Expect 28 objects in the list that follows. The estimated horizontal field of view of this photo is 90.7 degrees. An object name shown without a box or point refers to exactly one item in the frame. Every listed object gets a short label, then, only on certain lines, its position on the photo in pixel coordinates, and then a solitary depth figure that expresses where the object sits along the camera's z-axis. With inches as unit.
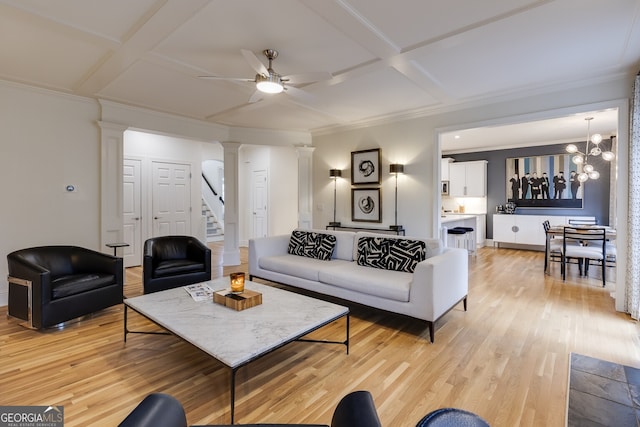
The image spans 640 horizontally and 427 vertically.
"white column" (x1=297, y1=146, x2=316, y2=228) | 253.6
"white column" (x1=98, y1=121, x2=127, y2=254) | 174.7
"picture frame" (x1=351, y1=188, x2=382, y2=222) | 220.8
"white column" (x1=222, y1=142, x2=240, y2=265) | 231.6
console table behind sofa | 207.8
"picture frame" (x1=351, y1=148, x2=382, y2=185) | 218.5
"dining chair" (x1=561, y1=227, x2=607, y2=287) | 179.6
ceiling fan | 108.8
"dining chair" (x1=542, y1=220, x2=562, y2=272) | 203.0
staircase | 363.6
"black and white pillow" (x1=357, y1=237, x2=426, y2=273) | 133.3
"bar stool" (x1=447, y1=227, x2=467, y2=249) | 257.6
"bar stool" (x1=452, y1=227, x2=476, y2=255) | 277.1
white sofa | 110.2
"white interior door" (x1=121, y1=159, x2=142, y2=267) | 225.9
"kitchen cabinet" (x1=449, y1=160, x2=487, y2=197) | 321.7
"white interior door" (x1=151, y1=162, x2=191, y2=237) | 242.7
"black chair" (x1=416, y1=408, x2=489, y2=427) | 26.8
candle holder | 105.5
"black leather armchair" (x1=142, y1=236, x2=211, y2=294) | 147.6
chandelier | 179.5
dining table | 178.8
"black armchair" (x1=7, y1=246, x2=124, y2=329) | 114.0
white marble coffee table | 73.4
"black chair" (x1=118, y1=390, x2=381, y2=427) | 37.4
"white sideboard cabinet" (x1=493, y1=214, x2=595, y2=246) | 280.7
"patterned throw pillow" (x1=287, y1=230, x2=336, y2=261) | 163.5
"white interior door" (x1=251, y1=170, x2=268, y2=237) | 306.8
